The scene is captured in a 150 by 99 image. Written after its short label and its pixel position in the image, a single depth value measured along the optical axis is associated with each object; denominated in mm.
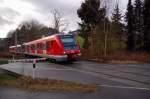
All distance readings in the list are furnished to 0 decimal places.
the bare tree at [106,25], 20576
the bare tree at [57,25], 39607
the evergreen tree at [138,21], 30280
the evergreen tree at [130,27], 30374
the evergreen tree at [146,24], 26104
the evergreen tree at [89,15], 27706
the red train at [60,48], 14418
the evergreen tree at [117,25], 24992
